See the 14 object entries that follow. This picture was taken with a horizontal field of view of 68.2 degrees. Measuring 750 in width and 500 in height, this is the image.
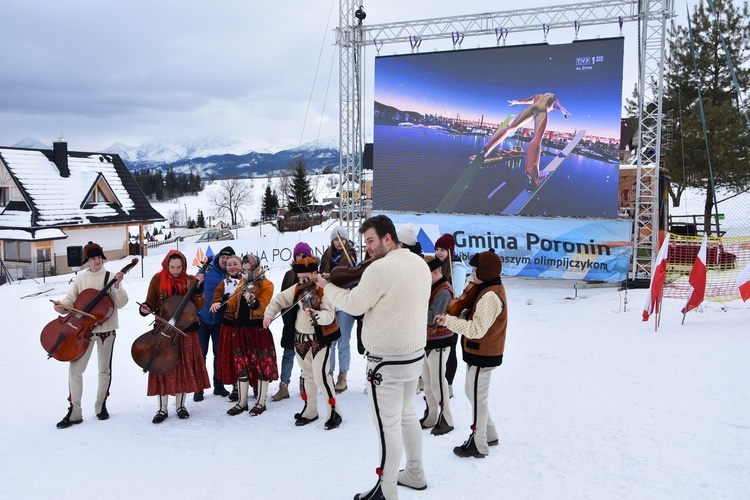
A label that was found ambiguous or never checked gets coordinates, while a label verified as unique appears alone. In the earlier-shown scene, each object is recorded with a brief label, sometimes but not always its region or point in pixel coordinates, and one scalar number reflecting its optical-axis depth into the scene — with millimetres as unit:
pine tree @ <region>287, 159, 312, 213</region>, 44000
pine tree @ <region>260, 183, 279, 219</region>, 54438
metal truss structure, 12609
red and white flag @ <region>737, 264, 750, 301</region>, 7664
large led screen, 13703
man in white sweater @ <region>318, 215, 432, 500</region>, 3125
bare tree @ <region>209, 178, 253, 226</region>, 71500
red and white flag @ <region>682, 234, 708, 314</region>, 7551
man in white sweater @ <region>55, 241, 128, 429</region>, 5156
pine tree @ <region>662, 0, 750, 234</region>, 18297
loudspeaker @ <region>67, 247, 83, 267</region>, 15609
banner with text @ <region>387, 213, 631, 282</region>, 13539
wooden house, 22422
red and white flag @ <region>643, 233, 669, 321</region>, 7793
